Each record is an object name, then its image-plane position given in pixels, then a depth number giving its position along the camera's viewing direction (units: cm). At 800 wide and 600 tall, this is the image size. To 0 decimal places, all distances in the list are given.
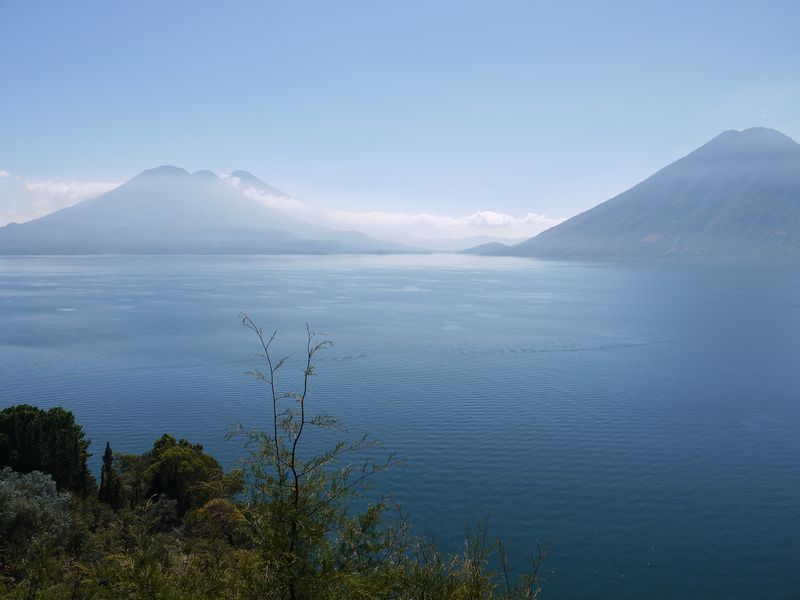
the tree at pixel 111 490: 3544
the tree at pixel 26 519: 2692
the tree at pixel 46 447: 3834
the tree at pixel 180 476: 3672
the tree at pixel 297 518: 1113
